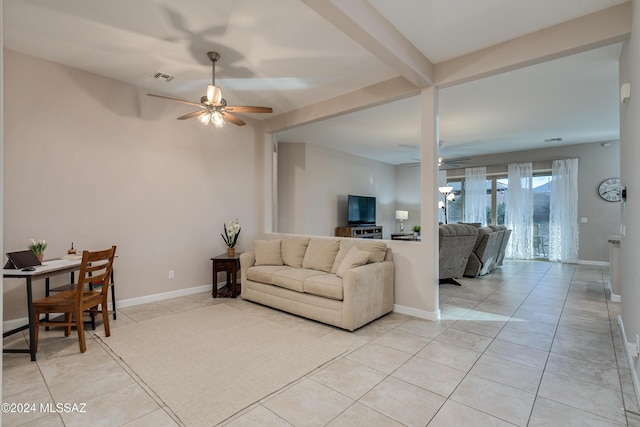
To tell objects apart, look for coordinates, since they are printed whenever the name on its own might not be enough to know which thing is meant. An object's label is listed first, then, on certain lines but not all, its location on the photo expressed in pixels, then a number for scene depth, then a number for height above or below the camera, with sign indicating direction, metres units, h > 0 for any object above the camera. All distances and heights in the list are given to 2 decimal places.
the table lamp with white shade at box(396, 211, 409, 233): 9.90 -0.04
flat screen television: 8.41 +0.11
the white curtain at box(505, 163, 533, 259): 8.16 +0.07
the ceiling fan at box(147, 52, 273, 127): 3.35 +1.18
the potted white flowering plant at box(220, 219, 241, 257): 4.93 -0.32
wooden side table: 4.62 -0.80
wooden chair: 2.81 -0.78
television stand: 8.04 -0.45
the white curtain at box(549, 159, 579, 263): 7.58 +0.02
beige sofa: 3.35 -0.74
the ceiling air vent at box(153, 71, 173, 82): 3.86 +1.70
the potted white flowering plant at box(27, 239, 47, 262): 3.14 -0.31
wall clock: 7.15 +0.52
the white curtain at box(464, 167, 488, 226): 8.89 +0.51
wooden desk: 2.68 -0.51
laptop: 2.88 -0.40
